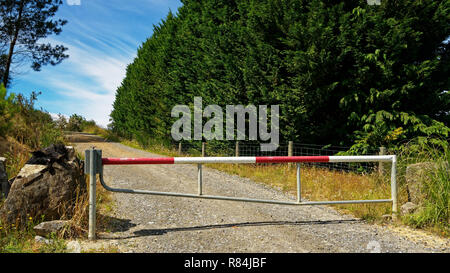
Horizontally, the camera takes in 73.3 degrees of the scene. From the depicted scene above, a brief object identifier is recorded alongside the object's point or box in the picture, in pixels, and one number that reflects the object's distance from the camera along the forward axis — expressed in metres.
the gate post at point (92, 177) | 4.39
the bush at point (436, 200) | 5.01
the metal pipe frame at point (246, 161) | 4.62
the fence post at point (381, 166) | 7.39
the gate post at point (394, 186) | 5.51
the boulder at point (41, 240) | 4.12
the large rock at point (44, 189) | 4.43
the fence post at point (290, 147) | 9.99
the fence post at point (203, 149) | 14.55
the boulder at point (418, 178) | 5.35
